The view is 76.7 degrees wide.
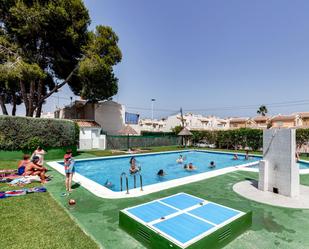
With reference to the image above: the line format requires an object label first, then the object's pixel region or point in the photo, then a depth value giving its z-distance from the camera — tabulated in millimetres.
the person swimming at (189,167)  15516
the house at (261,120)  60000
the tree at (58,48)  20250
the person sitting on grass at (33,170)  9102
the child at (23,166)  9398
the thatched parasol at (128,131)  24588
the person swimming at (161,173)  13430
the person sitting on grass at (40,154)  11167
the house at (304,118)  52453
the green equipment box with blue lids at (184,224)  3627
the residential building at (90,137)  24703
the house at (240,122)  63062
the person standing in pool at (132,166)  12508
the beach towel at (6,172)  9558
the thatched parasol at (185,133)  28047
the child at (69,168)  7562
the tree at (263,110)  69375
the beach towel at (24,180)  8250
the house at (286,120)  52625
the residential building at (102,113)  30244
